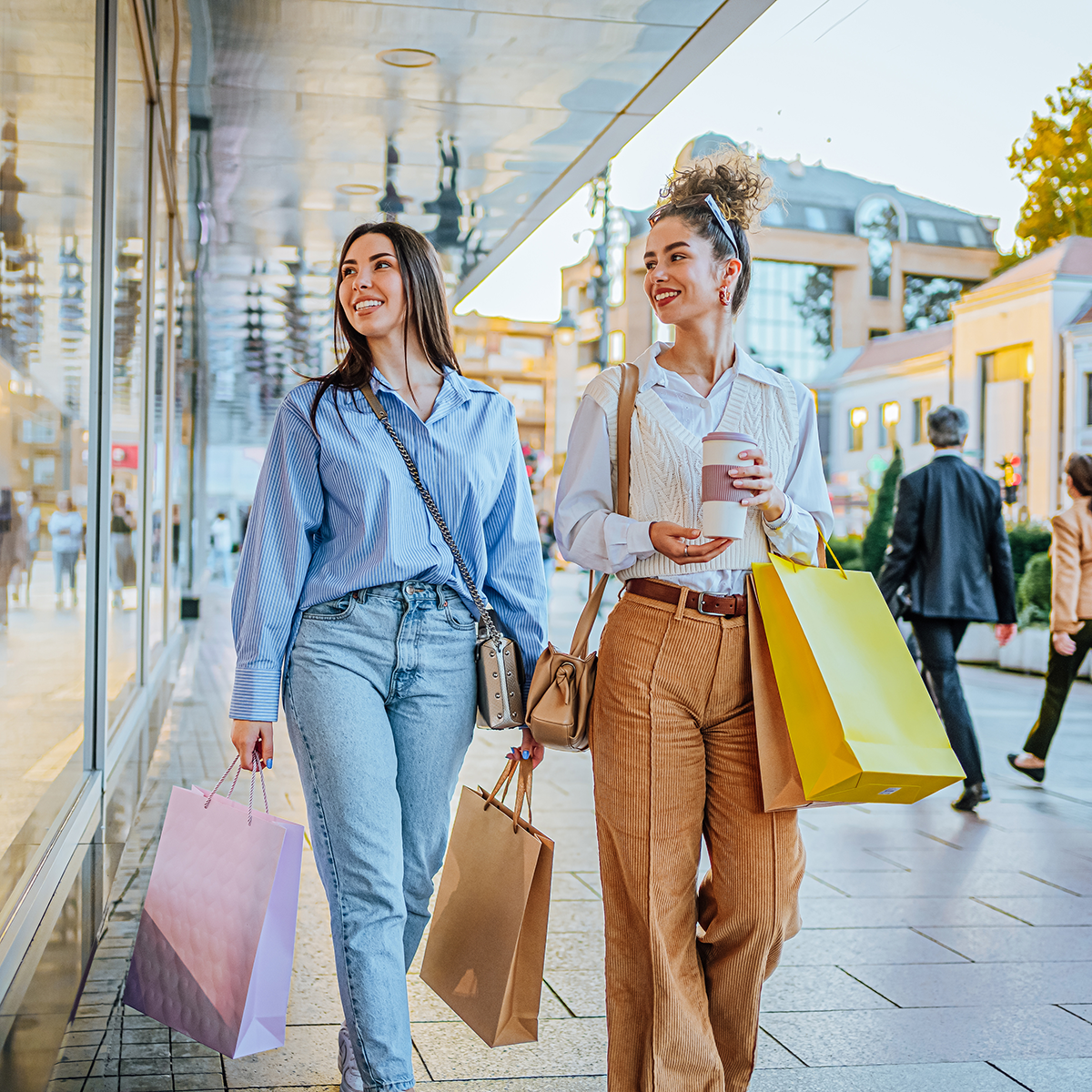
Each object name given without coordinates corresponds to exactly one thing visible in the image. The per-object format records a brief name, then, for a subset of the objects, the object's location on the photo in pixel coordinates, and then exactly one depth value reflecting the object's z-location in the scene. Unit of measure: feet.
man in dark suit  19.66
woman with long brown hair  8.08
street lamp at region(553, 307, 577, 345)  138.31
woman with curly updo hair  7.86
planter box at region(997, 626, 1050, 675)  43.65
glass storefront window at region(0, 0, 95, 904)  9.71
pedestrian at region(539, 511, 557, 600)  87.47
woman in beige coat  21.48
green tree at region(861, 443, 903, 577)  58.95
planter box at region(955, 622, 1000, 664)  46.26
